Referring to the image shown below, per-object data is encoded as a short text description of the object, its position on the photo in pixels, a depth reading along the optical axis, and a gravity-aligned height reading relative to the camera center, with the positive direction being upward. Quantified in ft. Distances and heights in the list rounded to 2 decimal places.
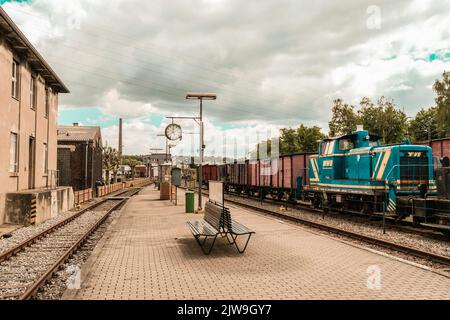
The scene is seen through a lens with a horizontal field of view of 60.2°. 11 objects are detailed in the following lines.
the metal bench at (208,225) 30.40 -4.54
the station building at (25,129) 51.29 +7.35
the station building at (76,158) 141.38 +6.29
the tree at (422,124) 239.50 +30.84
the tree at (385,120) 175.73 +24.69
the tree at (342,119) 172.76 +24.52
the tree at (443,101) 148.15 +27.50
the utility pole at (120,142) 189.90 +16.46
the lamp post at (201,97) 63.21 +12.64
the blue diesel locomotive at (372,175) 44.68 -0.25
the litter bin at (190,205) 62.85 -4.97
